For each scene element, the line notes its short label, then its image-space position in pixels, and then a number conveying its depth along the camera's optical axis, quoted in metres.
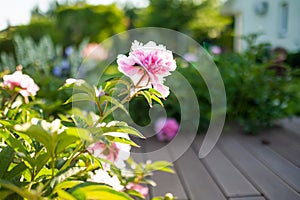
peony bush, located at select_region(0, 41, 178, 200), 0.58
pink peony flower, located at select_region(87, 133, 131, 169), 0.83
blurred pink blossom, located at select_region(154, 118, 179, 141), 2.34
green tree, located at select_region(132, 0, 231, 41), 15.20
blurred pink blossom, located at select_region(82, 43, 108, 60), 5.41
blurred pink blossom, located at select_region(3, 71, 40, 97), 1.09
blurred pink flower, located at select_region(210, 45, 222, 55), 3.24
